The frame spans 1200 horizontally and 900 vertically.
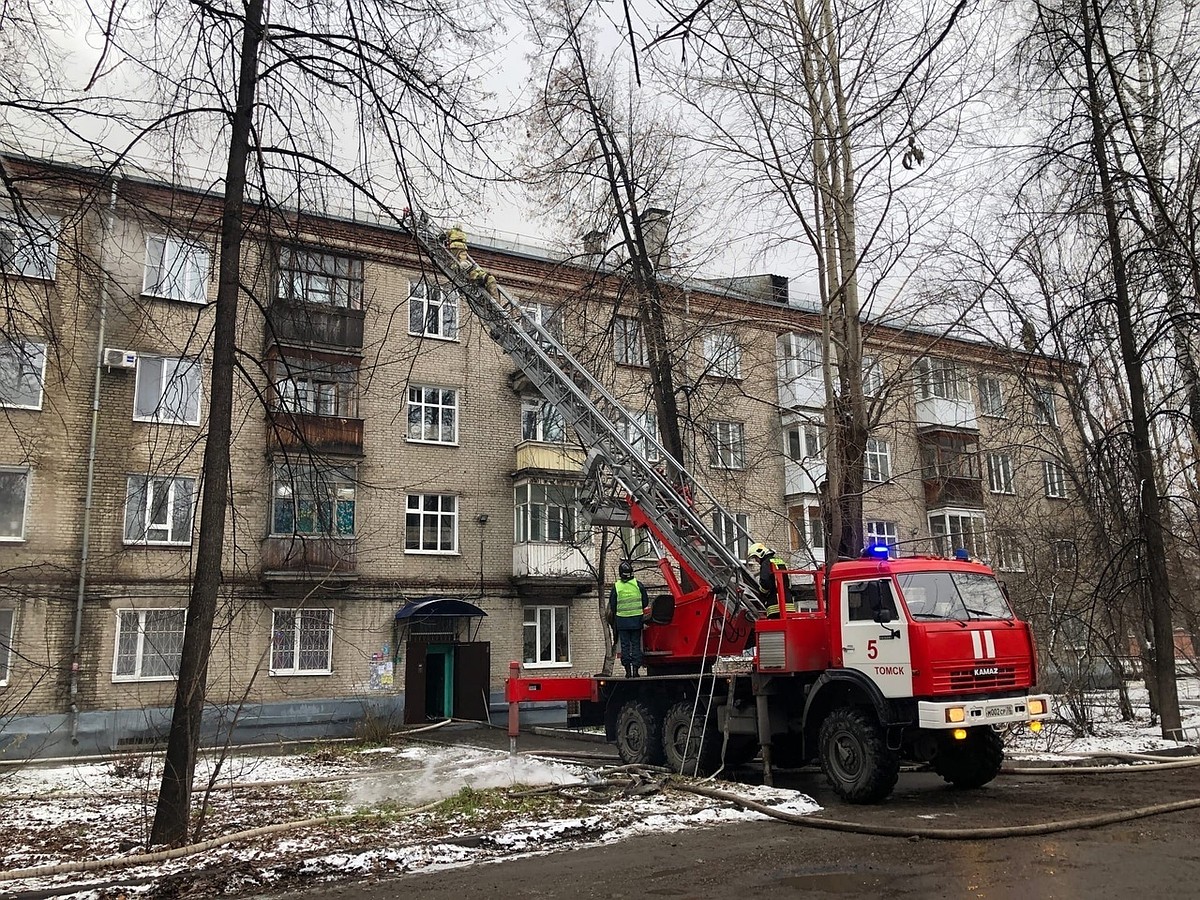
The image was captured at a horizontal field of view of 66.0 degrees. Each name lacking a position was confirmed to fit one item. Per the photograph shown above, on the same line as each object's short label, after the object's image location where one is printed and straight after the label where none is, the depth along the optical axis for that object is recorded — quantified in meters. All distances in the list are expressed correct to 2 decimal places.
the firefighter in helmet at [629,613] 13.57
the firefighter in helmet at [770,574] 12.28
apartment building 19.56
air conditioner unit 21.55
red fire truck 10.12
